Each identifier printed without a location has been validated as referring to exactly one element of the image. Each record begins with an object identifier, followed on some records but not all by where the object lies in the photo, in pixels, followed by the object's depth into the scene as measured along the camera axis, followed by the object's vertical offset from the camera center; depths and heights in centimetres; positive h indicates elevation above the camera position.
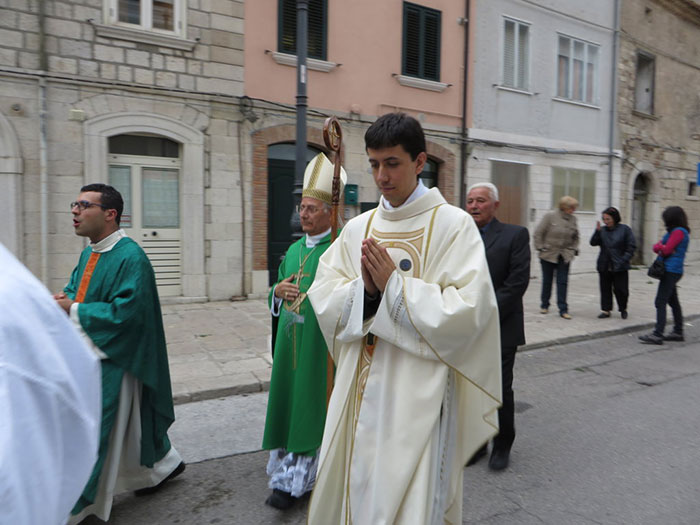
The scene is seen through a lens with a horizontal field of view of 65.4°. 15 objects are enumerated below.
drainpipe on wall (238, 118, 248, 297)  979 +28
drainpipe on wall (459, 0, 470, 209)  1242 +221
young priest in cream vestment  208 -51
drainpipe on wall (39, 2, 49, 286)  810 +85
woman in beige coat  889 -22
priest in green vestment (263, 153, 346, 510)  308 -82
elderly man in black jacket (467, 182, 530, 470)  359 -33
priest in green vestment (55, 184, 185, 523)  283 -67
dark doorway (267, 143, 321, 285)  1024 +45
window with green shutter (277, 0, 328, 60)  1011 +372
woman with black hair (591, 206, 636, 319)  869 -45
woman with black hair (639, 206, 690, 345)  723 -40
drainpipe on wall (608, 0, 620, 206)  1533 +382
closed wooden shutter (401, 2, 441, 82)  1166 +401
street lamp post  625 +154
